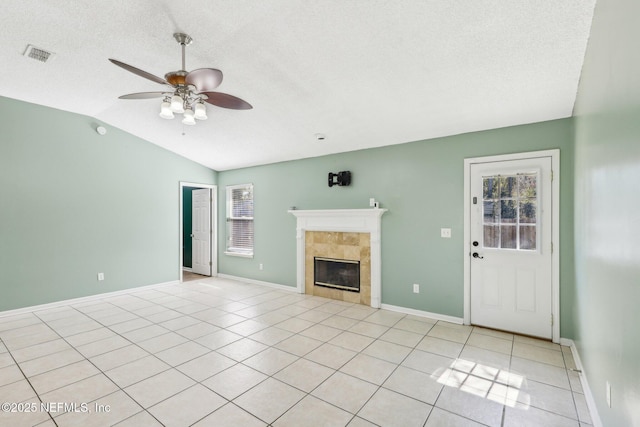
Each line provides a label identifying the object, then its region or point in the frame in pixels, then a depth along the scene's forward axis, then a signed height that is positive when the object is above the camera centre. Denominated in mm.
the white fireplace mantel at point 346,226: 4500 -231
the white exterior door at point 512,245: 3332 -410
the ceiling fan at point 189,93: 2260 +1029
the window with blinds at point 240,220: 6363 -165
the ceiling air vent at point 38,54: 2971 +1656
